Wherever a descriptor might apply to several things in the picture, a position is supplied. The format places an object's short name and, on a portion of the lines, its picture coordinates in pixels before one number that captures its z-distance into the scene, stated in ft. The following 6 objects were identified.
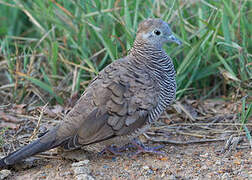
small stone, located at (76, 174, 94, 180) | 19.89
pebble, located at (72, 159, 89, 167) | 21.20
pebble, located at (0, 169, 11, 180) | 20.65
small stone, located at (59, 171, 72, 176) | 20.70
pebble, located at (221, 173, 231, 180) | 19.85
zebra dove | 21.18
